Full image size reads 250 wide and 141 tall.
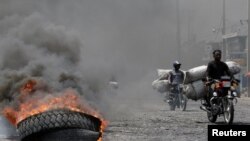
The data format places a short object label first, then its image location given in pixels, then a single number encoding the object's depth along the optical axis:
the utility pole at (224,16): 56.69
